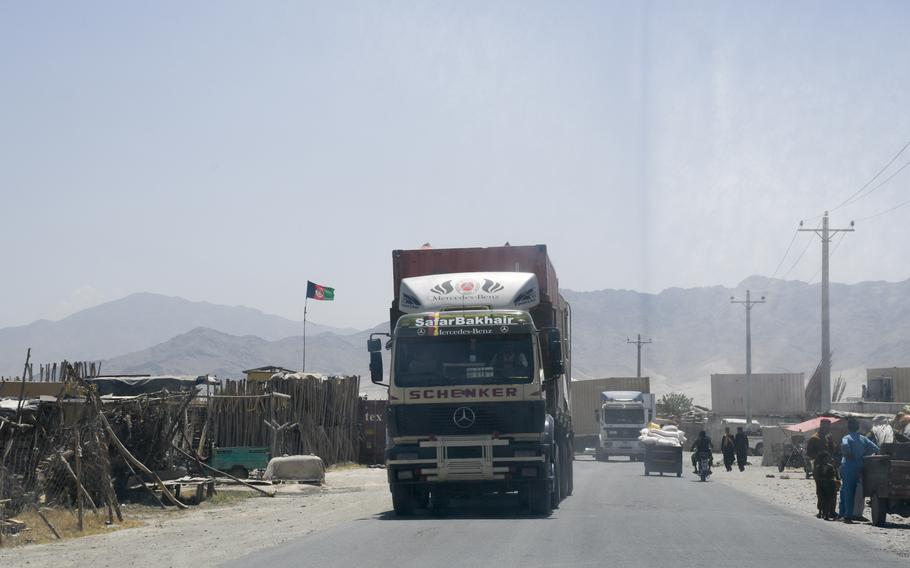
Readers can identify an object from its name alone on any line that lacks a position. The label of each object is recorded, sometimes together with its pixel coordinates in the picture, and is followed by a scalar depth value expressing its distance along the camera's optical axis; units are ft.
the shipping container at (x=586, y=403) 201.26
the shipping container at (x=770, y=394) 241.55
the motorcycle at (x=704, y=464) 103.81
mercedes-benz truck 57.52
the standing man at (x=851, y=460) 61.52
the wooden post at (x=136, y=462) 60.29
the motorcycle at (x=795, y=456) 137.18
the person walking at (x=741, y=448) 131.54
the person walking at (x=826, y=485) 63.93
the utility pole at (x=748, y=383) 215.92
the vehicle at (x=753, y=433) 188.38
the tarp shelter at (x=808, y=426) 140.07
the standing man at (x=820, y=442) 65.36
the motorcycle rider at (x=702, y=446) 105.81
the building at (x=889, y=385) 213.25
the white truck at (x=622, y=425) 164.45
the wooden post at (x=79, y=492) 53.26
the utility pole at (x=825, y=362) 158.71
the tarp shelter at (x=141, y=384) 103.81
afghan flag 184.14
